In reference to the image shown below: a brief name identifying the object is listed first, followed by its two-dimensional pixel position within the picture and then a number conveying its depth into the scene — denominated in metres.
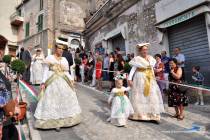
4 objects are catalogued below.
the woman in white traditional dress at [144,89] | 6.04
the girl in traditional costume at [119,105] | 5.71
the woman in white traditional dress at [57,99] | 5.43
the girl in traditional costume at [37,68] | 11.64
